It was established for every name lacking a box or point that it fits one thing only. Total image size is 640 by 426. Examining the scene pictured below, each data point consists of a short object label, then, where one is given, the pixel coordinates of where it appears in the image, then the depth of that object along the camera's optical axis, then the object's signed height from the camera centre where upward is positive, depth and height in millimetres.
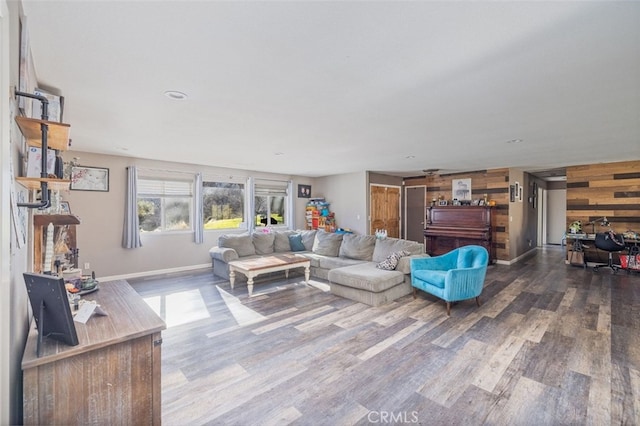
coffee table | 4422 -854
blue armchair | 3604 -823
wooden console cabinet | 1237 -777
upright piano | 6660 -348
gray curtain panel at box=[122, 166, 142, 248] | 5414 -31
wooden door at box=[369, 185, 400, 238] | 7906 +148
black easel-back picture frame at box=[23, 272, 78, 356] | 1253 -438
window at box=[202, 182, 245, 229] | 6699 +219
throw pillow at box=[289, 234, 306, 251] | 6363 -661
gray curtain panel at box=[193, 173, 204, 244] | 6332 -33
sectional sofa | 4051 -798
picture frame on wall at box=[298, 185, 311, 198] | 8383 +688
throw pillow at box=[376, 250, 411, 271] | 4340 -742
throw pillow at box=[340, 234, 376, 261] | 5250 -623
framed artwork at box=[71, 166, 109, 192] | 5035 +635
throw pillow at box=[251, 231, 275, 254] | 5980 -605
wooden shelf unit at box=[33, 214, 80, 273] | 1944 -84
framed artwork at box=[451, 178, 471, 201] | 7586 +693
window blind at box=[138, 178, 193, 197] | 5800 +559
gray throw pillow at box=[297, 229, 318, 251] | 6387 -575
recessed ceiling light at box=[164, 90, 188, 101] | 2438 +1050
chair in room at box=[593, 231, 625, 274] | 5684 -587
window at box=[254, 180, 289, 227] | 7566 +316
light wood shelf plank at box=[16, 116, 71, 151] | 1331 +421
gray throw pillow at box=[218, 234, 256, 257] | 5625 -605
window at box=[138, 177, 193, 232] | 5820 +200
